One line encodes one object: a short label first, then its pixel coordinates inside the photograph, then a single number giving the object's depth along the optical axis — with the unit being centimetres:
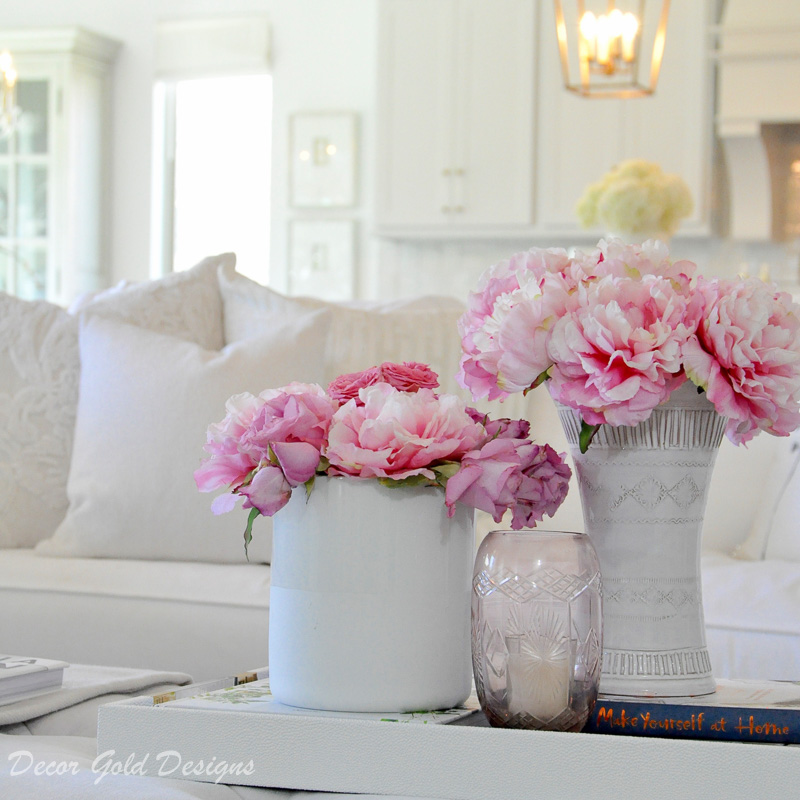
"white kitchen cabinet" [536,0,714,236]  778
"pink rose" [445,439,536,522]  192
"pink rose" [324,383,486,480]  192
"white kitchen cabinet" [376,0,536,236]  817
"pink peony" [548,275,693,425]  191
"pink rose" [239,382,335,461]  193
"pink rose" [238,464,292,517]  192
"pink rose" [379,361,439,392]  199
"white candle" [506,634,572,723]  188
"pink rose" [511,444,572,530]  199
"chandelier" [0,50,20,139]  686
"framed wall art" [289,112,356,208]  906
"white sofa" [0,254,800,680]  288
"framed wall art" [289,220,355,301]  908
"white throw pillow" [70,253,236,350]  368
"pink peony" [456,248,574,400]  195
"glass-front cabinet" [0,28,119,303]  922
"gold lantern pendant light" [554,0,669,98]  513
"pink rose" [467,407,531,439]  199
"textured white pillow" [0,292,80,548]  358
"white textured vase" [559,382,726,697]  199
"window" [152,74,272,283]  959
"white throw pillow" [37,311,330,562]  324
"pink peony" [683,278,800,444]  193
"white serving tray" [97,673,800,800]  180
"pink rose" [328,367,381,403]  200
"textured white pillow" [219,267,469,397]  371
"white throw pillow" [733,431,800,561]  324
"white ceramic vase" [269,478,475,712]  193
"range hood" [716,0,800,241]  740
